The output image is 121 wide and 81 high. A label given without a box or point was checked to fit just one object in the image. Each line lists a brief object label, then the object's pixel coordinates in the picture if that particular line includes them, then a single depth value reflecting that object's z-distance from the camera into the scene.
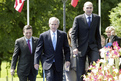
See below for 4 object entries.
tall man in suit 13.20
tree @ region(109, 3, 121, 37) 36.45
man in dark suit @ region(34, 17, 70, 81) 13.02
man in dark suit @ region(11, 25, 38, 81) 14.65
